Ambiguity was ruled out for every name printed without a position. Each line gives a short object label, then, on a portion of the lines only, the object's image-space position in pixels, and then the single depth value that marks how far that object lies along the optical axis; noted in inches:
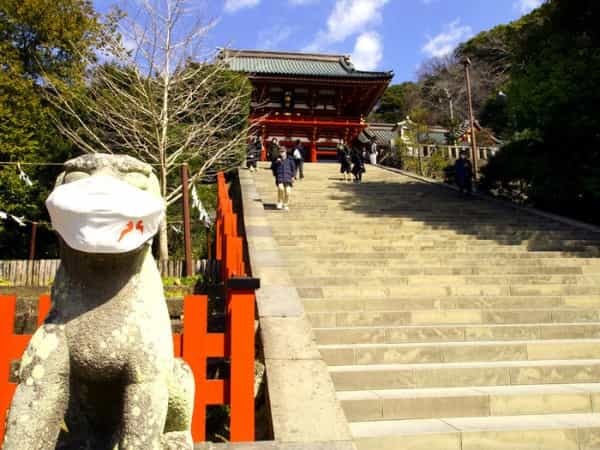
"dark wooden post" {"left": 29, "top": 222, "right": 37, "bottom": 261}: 371.6
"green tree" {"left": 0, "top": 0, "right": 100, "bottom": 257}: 393.4
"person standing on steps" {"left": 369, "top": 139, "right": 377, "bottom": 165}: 869.8
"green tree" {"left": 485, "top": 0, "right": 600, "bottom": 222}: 337.4
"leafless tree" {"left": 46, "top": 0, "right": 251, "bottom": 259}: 369.1
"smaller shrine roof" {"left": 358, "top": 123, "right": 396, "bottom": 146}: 1243.8
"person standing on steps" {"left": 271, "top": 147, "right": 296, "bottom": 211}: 372.5
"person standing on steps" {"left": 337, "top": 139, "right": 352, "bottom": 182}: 591.5
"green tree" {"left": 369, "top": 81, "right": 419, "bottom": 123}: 1712.6
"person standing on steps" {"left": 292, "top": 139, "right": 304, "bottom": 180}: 557.1
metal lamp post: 669.9
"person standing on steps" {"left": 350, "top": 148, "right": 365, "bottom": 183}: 565.2
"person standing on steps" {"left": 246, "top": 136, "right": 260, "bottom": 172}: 599.8
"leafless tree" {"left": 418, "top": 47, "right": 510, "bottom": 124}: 1447.6
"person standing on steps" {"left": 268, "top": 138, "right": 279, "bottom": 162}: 524.2
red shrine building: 861.2
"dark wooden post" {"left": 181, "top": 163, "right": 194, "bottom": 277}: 298.0
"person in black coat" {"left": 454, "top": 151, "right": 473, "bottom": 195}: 478.0
